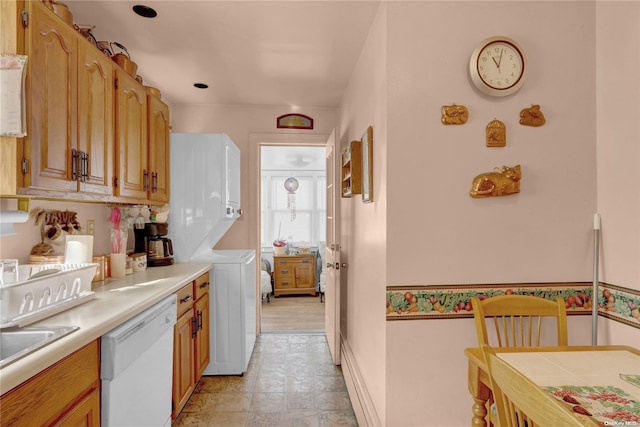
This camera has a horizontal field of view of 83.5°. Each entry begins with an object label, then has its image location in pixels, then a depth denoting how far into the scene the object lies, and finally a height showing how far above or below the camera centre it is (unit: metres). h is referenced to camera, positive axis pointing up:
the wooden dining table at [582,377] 0.98 -0.53
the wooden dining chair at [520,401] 0.74 -0.42
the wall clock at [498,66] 1.75 +0.74
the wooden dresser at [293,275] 5.79 -0.94
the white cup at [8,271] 1.43 -0.22
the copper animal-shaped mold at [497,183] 1.77 +0.17
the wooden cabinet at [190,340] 2.24 -0.85
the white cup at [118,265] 2.30 -0.31
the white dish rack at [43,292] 1.19 -0.28
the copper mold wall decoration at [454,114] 1.77 +0.51
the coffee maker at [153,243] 2.76 -0.20
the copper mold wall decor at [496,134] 1.79 +0.41
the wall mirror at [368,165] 2.10 +0.31
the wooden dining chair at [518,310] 1.62 -0.43
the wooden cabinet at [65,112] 1.41 +0.48
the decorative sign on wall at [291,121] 3.80 +1.02
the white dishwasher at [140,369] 1.38 -0.67
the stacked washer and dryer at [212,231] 2.90 -0.11
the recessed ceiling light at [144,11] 1.99 +1.17
